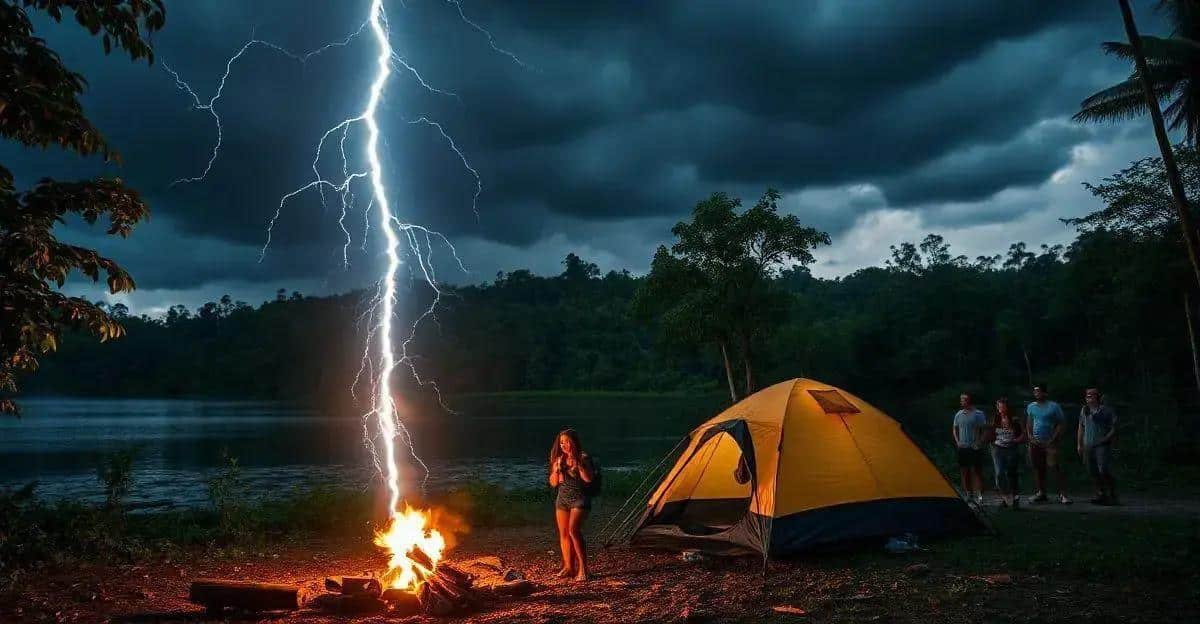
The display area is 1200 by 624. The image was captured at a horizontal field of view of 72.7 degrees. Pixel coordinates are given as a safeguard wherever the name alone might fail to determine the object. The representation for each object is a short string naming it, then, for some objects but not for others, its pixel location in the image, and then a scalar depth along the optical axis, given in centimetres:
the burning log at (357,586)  808
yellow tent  994
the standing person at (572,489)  895
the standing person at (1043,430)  1300
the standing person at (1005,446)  1320
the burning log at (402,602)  796
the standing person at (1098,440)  1266
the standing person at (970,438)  1305
